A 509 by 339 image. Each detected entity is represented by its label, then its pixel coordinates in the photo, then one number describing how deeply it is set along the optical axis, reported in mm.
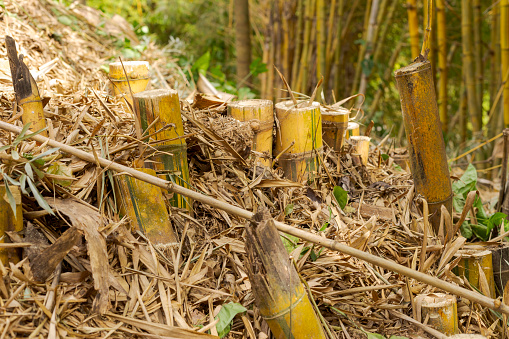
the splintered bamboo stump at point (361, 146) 1896
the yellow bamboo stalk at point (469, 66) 2832
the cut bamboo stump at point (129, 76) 1911
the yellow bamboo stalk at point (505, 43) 2561
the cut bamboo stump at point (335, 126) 1790
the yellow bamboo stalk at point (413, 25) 2744
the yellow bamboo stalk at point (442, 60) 2967
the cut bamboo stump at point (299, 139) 1590
